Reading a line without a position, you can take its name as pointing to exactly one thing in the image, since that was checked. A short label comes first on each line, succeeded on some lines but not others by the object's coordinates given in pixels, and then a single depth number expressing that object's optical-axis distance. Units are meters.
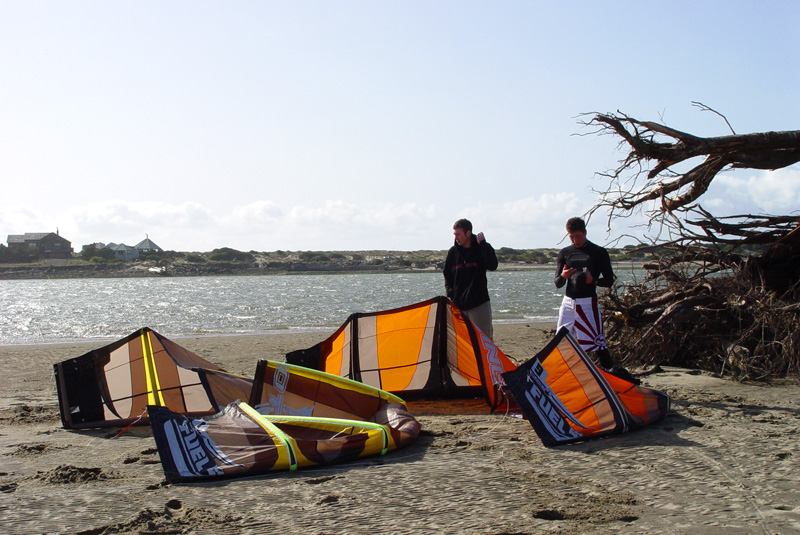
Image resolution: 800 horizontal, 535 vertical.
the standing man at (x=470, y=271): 6.46
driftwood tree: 7.37
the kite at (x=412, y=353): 6.45
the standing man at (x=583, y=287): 5.80
